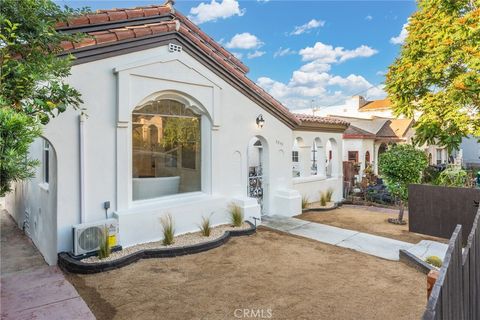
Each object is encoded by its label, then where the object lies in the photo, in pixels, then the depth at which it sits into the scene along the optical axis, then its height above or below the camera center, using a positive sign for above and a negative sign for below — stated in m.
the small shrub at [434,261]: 6.22 -2.11
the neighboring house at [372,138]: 20.97 +1.72
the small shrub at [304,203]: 12.10 -1.65
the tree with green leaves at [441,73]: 9.05 +2.99
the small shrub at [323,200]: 12.94 -1.63
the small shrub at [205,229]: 8.13 -1.77
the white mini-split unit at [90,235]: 6.38 -1.52
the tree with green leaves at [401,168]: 9.64 -0.22
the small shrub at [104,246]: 6.52 -1.78
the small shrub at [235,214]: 9.05 -1.56
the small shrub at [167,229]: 7.45 -1.63
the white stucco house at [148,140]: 6.64 +0.66
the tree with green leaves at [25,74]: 2.79 +1.09
